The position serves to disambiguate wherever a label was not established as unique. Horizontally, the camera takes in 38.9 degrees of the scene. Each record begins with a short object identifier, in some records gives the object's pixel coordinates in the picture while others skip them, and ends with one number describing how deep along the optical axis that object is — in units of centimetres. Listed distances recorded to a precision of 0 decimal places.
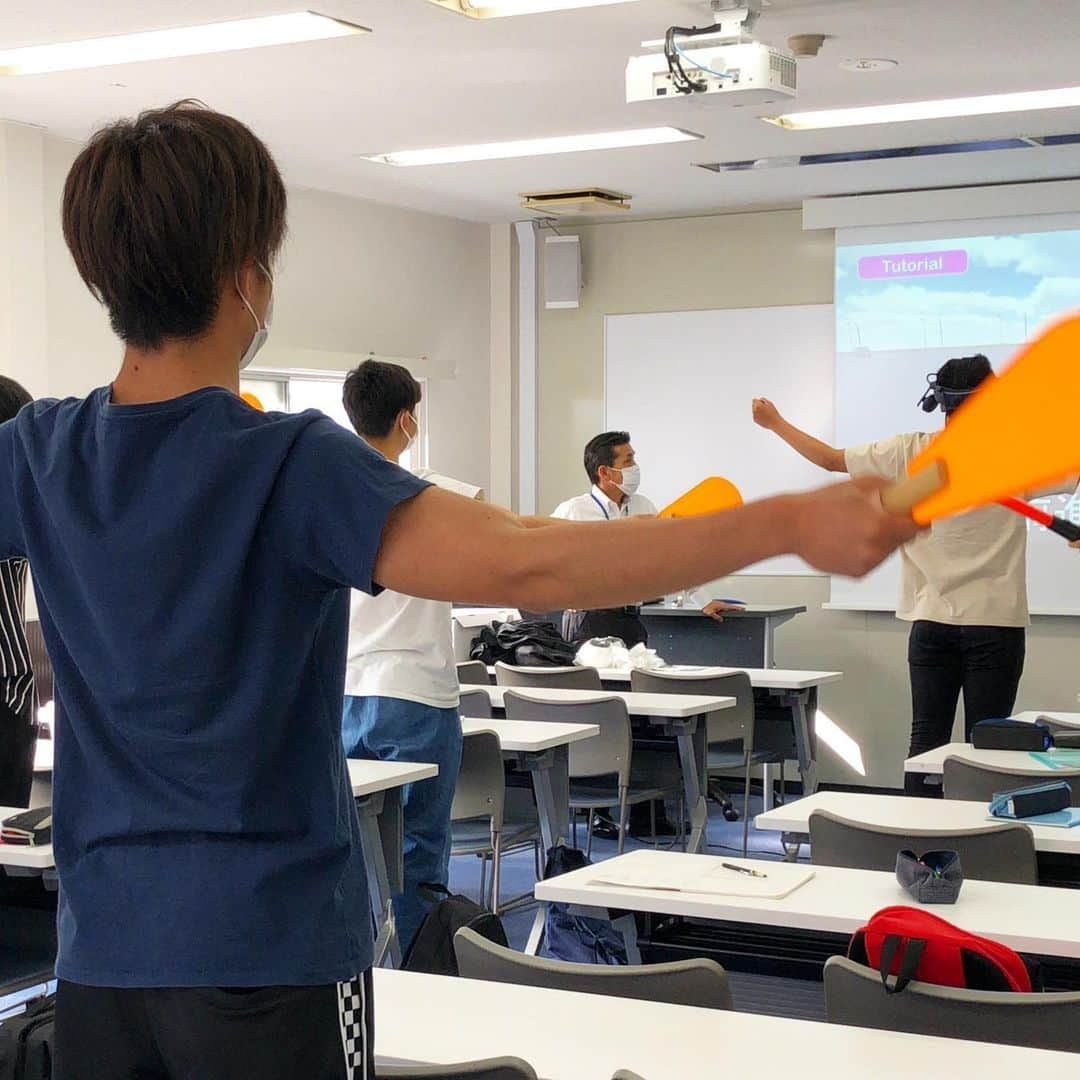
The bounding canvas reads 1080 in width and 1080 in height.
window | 834
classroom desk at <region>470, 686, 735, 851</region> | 551
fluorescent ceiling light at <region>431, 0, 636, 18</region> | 504
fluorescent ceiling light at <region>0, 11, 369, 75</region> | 532
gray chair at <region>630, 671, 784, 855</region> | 613
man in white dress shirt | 711
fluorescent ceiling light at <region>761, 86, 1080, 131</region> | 666
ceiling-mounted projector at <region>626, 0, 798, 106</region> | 500
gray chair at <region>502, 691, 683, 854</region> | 550
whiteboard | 876
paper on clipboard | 280
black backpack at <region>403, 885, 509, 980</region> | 275
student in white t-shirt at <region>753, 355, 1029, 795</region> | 528
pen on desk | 292
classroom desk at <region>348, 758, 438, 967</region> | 376
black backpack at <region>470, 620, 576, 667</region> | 691
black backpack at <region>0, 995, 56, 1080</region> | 226
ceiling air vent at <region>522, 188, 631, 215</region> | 855
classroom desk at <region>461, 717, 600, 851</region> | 477
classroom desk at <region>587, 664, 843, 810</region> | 632
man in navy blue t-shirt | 118
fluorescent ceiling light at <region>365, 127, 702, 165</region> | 717
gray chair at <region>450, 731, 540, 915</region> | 474
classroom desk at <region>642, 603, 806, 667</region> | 802
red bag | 226
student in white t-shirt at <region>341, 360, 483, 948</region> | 403
